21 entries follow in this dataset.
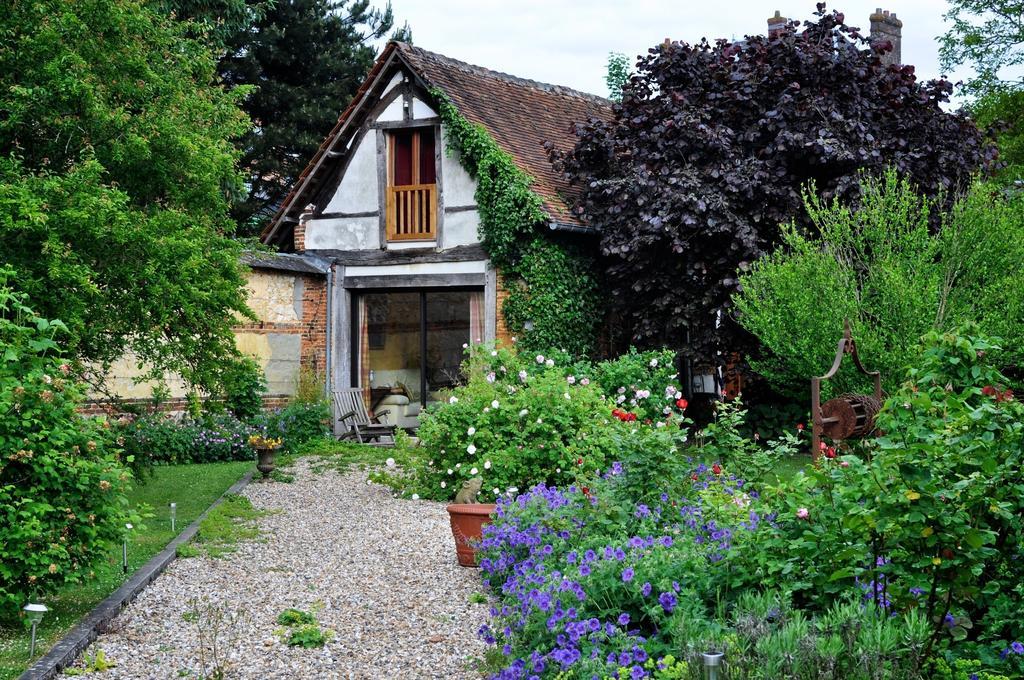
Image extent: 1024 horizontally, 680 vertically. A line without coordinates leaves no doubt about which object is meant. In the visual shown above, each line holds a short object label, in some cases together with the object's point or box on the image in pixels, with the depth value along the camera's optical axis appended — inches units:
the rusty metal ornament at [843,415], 343.9
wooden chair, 641.6
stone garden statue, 377.6
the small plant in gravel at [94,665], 208.2
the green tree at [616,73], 1375.5
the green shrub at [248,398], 598.9
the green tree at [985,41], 975.0
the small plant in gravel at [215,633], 212.4
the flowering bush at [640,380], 480.7
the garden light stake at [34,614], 199.2
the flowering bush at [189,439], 546.3
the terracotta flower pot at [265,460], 475.5
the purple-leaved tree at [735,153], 544.1
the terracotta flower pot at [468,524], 294.5
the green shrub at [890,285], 462.6
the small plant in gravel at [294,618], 245.8
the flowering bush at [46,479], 215.6
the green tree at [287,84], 976.3
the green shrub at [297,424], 600.4
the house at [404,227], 643.5
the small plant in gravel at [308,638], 230.5
